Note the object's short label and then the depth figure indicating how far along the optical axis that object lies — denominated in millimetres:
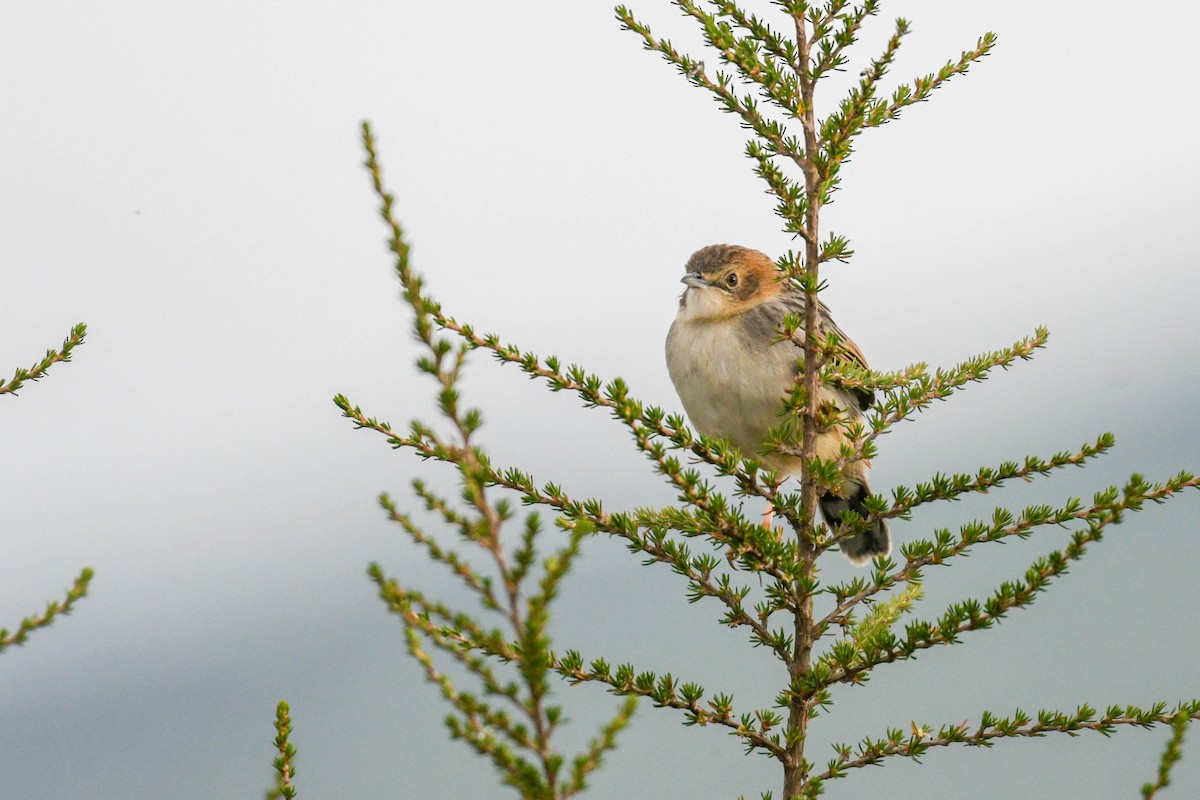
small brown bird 14109
